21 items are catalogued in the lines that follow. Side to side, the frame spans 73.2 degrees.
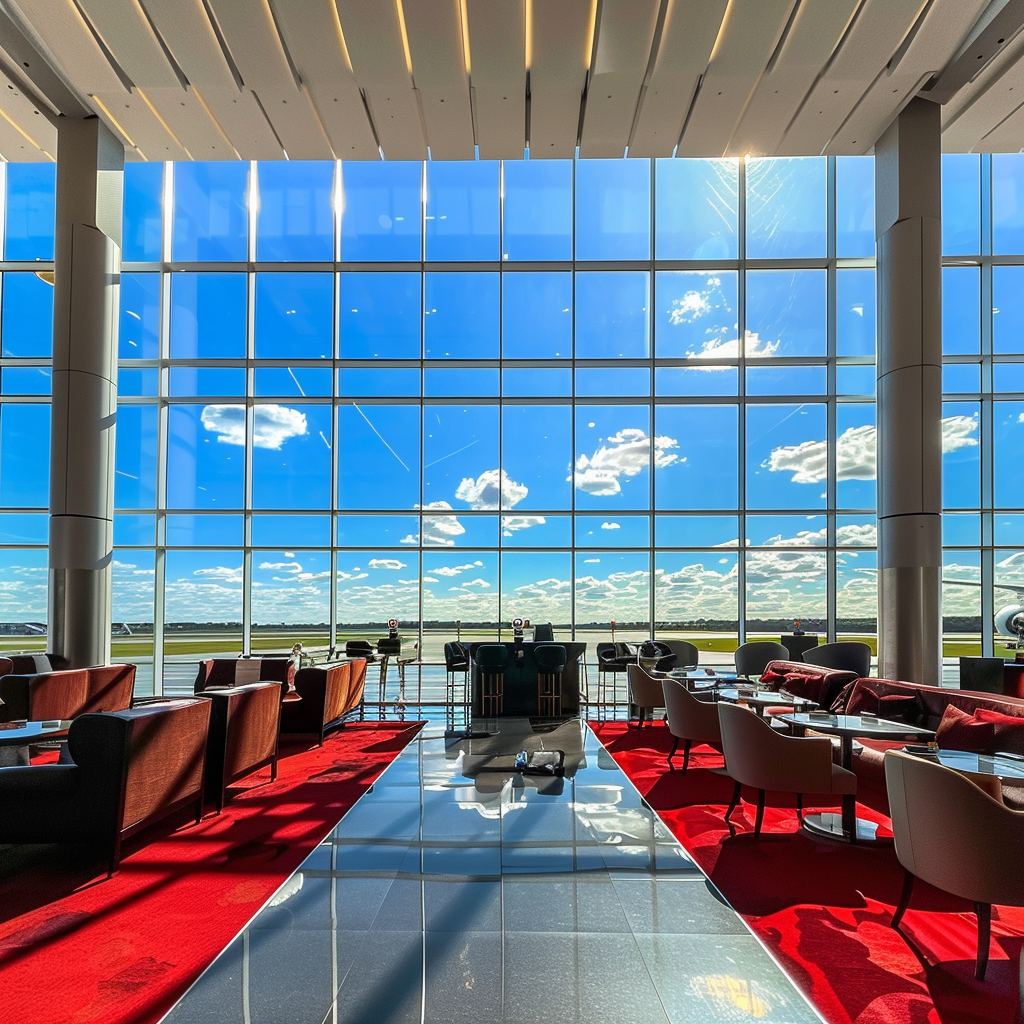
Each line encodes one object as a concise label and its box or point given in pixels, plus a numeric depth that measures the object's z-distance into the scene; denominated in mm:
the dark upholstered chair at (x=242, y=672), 7723
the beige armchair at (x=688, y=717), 5438
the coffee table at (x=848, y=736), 4000
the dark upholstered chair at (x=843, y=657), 8148
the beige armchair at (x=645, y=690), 7312
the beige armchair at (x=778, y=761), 3918
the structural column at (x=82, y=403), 7816
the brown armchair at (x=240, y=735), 4660
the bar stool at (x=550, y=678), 8070
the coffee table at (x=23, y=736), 3900
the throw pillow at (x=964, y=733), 4371
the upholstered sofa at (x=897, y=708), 4586
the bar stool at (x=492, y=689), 8474
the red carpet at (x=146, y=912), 2412
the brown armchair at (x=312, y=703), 6750
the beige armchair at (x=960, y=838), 2588
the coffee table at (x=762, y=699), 5113
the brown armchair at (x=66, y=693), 6098
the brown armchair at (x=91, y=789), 3379
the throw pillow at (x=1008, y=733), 4191
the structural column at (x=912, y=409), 7422
